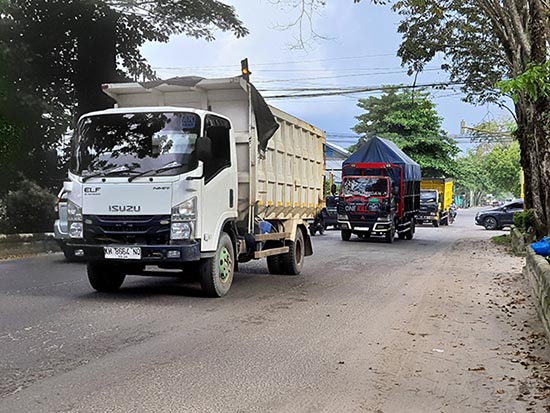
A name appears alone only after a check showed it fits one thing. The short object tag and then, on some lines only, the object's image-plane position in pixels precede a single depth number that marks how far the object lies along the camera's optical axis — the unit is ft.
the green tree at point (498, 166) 229.66
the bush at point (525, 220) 58.95
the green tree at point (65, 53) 56.03
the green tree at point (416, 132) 142.20
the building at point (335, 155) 183.62
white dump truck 25.85
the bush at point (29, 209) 56.39
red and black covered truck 71.97
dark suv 111.15
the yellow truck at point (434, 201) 123.85
